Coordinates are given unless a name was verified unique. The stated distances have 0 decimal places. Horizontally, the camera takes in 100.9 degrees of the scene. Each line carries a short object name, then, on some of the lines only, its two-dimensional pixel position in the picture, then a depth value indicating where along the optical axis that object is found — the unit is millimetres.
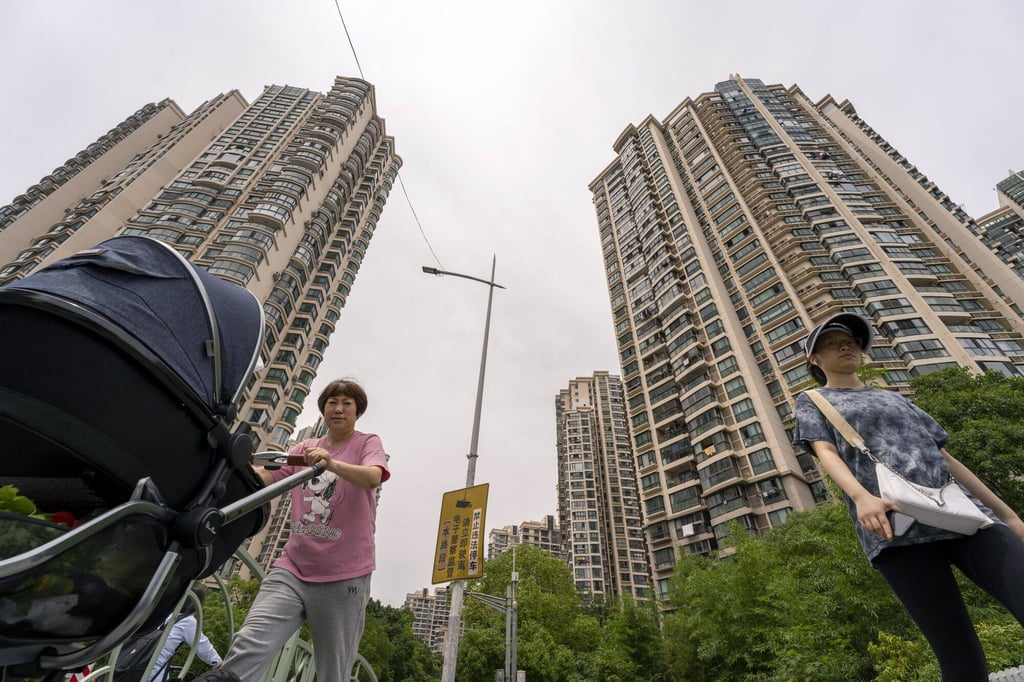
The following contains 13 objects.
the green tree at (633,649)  17578
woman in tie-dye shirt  1496
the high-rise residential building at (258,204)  35250
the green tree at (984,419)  12562
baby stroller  1018
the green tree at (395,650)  26359
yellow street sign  6199
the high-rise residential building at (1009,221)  47344
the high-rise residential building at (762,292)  28766
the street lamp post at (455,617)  5820
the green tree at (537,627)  21328
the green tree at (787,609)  9883
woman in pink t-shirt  2025
